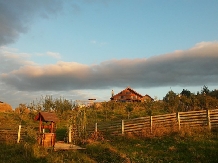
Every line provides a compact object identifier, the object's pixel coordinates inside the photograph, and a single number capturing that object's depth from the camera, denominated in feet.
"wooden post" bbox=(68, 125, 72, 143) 55.67
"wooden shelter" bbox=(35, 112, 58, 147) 48.39
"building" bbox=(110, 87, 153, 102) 200.32
